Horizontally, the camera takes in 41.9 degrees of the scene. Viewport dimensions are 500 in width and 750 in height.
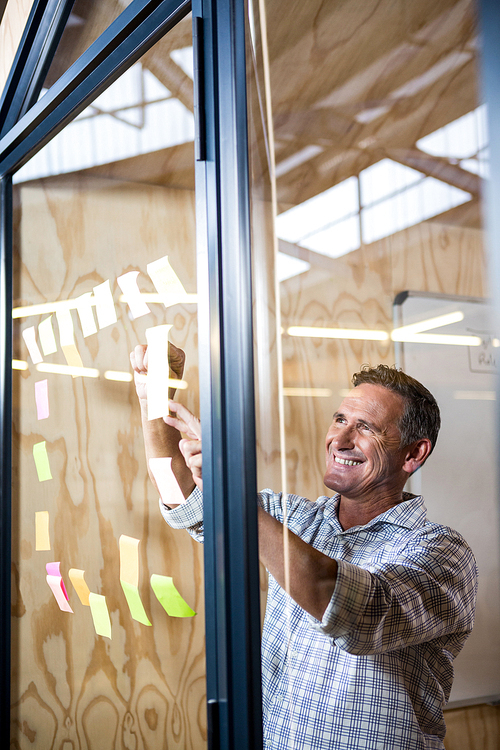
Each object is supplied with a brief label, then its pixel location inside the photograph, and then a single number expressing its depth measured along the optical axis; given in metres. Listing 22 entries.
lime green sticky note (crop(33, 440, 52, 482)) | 1.58
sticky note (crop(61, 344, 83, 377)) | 1.45
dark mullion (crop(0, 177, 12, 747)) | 1.71
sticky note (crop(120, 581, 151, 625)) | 1.21
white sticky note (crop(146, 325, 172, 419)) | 1.14
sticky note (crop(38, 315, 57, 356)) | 1.57
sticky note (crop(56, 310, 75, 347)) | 1.48
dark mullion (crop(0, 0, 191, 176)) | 1.19
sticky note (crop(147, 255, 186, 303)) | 1.12
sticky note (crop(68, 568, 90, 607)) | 1.39
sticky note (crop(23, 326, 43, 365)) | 1.64
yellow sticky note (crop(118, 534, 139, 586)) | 1.24
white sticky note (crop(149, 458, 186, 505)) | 1.12
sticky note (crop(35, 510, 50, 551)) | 1.58
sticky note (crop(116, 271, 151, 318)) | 1.22
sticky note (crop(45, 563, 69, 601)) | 1.49
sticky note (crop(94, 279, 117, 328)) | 1.32
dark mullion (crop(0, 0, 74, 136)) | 1.64
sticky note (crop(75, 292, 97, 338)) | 1.39
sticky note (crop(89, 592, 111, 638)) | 1.31
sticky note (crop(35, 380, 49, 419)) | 1.59
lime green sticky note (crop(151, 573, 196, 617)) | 1.11
